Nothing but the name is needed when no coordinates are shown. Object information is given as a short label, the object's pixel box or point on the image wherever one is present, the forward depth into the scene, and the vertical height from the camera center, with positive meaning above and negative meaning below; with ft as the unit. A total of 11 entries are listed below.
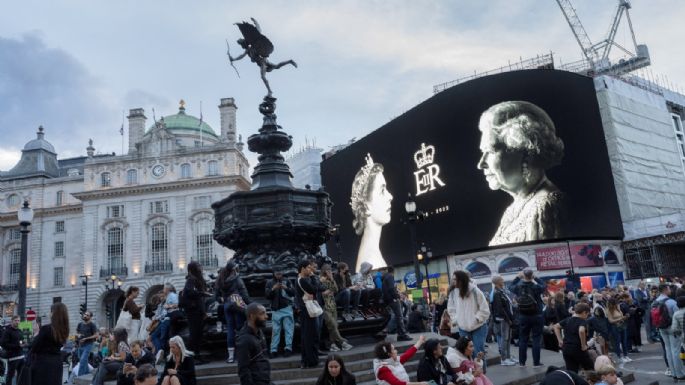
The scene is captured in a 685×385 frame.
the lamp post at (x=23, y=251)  44.34 +6.89
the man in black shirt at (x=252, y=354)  19.86 -1.44
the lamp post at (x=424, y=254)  80.18 +6.50
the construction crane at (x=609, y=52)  162.34 +75.41
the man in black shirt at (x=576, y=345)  24.59 -2.67
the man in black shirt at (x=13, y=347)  32.91 -0.67
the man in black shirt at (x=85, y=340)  39.22 -0.78
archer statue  40.91 +19.93
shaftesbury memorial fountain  36.19 +6.19
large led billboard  110.93 +27.36
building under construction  110.11 +25.21
